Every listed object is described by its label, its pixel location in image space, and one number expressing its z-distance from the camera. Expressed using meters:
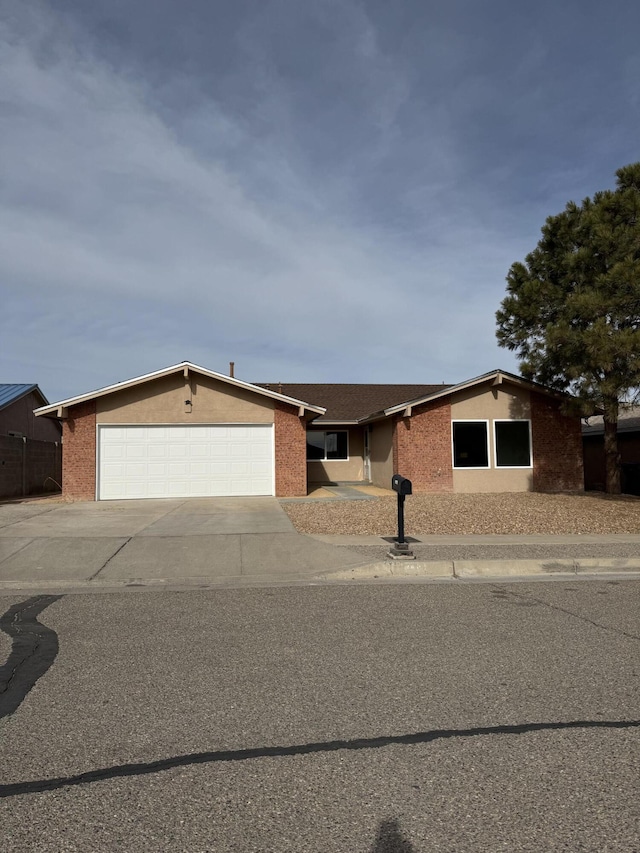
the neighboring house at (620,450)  21.17
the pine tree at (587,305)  16.08
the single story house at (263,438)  18.77
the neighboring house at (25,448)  20.09
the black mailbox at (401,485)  9.61
